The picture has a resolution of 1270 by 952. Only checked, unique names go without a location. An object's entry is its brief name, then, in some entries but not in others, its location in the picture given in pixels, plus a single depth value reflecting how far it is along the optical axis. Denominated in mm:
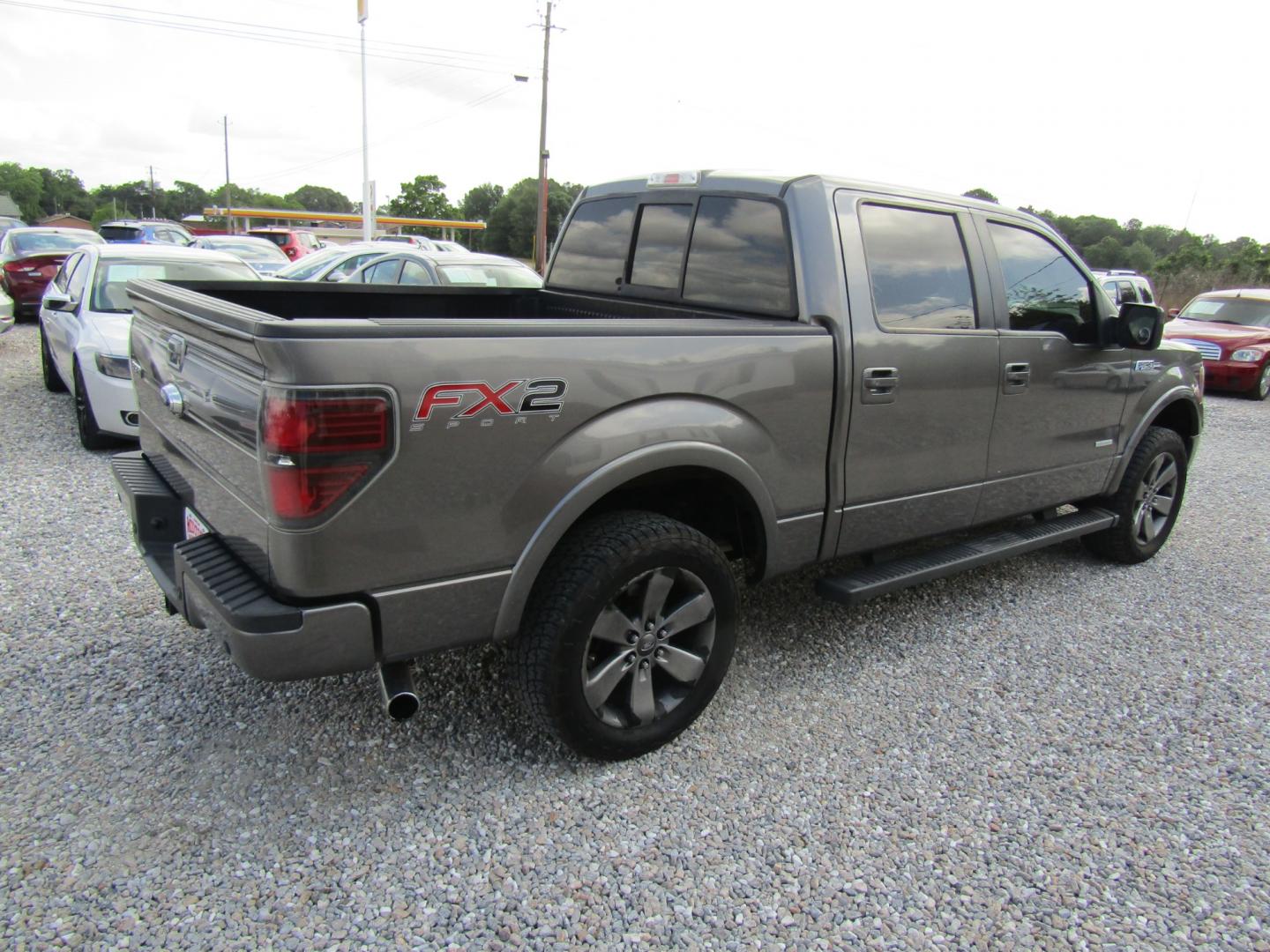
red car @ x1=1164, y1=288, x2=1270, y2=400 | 13023
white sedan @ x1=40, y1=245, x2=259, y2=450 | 6211
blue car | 24388
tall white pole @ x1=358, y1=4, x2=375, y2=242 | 28359
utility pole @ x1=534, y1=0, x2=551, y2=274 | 30280
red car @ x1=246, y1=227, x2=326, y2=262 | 26062
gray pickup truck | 2215
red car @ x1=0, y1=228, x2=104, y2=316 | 14109
